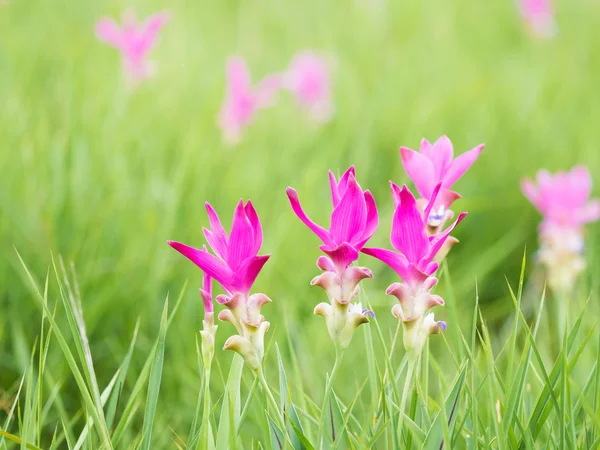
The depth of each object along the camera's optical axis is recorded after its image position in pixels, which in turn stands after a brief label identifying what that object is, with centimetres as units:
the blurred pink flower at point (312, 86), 480
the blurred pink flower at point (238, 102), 409
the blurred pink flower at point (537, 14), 589
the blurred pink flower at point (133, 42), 395
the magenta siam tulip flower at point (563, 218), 329
